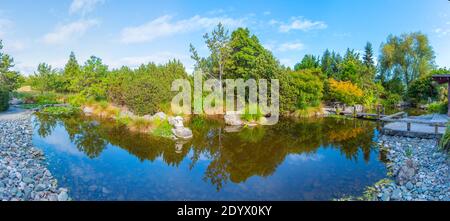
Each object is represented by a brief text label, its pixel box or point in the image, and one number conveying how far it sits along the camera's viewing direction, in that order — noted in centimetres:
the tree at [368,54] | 3378
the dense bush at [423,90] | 2464
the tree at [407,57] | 2761
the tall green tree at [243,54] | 2162
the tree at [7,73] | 2331
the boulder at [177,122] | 1191
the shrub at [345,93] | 2106
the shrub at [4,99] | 1733
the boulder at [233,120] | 1524
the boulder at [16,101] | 2359
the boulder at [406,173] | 586
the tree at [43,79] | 3097
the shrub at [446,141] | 666
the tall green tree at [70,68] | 2898
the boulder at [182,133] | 1159
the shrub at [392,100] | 2698
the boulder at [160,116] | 1421
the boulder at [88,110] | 1963
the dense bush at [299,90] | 1823
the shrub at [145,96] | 1530
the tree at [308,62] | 2800
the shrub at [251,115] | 1546
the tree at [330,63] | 2792
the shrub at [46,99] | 2479
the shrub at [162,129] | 1172
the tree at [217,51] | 2339
